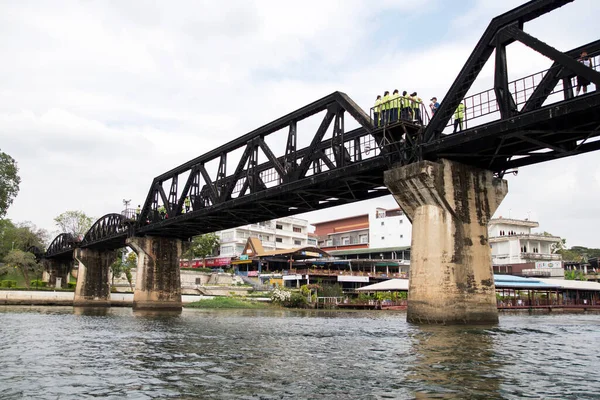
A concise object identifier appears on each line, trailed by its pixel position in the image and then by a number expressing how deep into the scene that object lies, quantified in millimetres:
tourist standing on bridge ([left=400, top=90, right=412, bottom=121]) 25812
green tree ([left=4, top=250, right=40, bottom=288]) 79812
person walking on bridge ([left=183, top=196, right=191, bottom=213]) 46575
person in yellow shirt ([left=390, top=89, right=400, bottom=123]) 26188
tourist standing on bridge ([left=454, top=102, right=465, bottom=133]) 24347
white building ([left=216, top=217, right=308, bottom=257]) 121625
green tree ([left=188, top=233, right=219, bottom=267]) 111500
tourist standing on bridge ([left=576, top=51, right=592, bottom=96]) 19438
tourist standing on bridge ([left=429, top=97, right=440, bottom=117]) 25950
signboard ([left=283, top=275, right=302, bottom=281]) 84131
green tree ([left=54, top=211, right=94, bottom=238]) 94938
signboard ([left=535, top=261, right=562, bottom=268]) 91562
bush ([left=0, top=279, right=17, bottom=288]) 74288
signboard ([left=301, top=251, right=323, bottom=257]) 93938
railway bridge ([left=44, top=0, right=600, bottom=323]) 20438
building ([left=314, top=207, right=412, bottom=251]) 115688
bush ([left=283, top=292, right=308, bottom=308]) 66550
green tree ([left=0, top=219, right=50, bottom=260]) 97938
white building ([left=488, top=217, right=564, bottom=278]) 93375
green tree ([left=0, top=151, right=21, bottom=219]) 84219
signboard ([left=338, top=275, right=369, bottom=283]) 85031
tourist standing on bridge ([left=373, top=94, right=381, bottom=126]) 27281
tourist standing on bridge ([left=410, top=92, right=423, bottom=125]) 25875
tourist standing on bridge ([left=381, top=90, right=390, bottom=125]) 26422
